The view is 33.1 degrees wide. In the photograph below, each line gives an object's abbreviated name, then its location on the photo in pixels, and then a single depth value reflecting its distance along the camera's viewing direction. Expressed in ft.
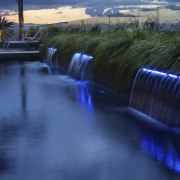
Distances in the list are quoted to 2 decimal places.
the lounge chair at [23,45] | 42.52
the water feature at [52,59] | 30.59
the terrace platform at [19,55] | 37.60
